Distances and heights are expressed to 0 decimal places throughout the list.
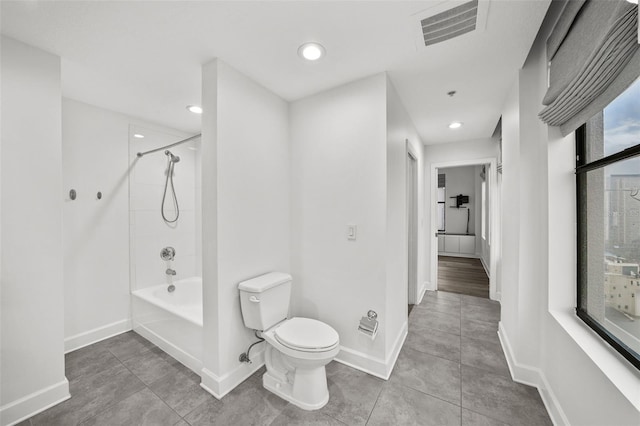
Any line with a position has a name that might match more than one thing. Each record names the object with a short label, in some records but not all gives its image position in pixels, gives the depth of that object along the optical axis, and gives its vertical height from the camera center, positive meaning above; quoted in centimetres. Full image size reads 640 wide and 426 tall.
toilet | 159 -87
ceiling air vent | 133 +108
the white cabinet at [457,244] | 651 -90
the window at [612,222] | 105 -6
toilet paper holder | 184 -86
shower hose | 291 +36
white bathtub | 197 -99
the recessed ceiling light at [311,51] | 161 +107
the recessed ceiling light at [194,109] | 247 +105
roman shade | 90 +64
